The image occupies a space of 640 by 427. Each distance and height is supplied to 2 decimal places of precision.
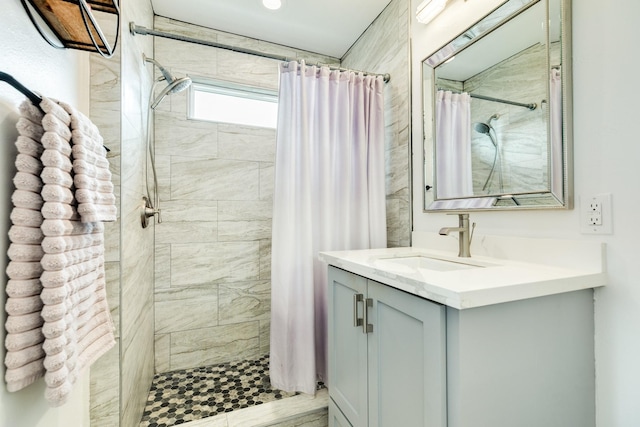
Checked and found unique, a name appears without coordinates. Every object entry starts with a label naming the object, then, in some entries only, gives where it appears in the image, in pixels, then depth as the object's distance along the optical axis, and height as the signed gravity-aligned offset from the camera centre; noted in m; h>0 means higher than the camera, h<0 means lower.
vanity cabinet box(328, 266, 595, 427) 0.70 -0.42
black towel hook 0.54 +0.26
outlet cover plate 0.86 +0.00
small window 2.13 +0.88
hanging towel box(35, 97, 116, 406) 0.59 -0.10
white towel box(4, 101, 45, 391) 0.57 -0.11
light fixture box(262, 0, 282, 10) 1.81 +1.37
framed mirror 0.99 +0.43
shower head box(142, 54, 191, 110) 1.56 +0.73
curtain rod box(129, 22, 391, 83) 1.41 +0.95
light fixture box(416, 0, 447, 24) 1.42 +1.06
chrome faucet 1.22 -0.10
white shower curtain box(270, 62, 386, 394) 1.62 +0.11
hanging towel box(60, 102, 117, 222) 0.71 +0.12
